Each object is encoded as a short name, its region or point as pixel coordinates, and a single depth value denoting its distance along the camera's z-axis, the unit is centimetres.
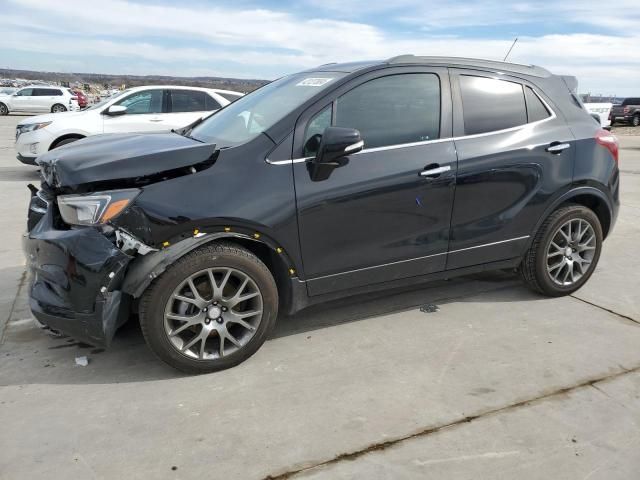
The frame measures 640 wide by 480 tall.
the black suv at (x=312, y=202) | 289
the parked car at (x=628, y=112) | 2955
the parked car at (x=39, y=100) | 2989
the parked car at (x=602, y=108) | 1700
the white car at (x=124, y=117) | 968
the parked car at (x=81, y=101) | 3499
